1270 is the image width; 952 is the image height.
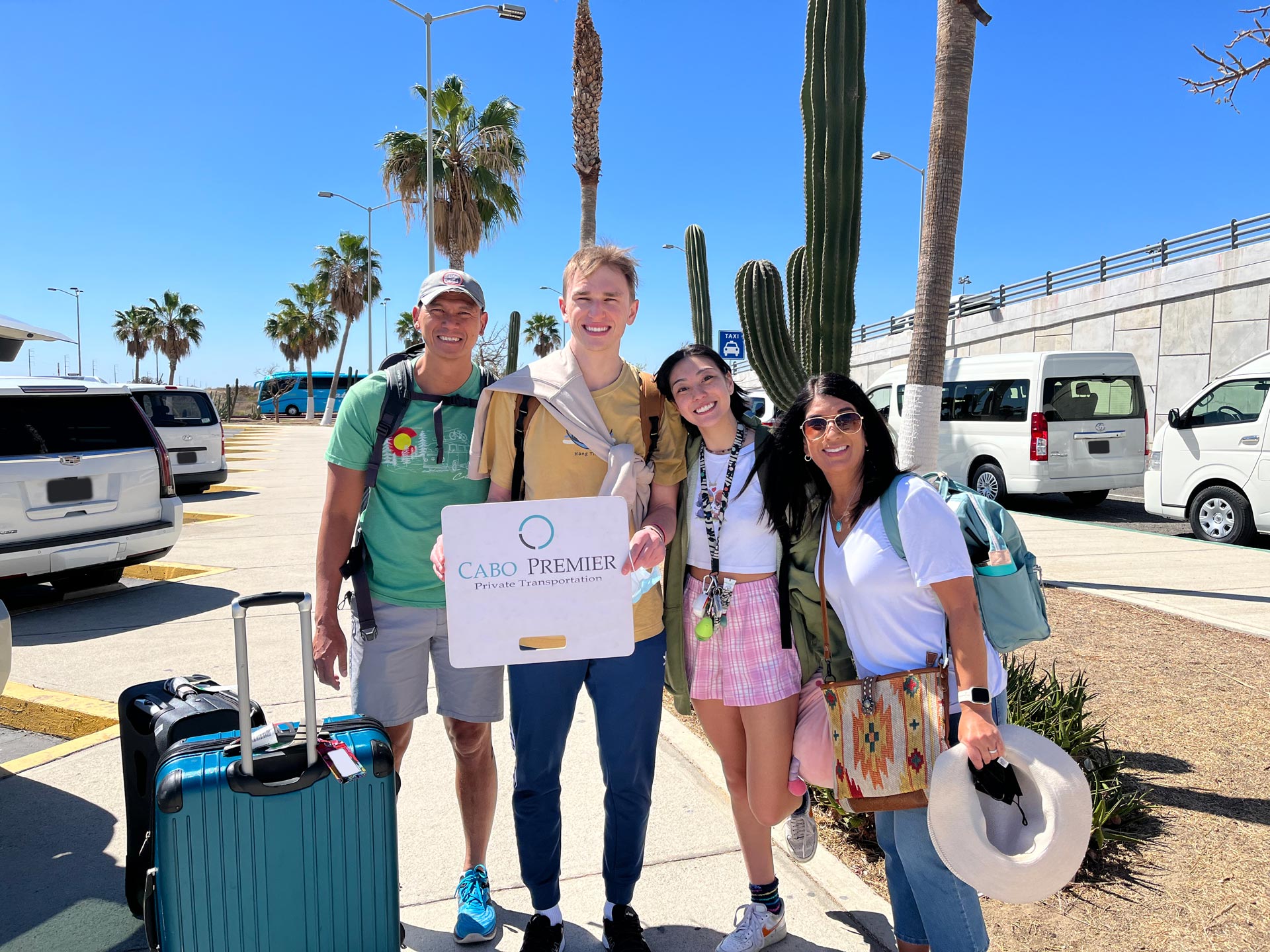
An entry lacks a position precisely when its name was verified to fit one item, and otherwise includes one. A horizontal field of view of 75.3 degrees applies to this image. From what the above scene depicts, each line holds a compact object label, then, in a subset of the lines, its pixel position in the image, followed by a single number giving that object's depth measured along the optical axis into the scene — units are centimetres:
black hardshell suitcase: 235
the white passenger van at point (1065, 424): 1183
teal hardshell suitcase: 185
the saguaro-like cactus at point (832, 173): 635
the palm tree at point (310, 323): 5969
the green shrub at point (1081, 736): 301
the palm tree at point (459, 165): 2314
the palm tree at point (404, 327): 5908
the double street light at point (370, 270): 4431
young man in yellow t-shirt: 238
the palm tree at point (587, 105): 1430
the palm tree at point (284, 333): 6056
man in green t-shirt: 254
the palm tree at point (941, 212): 572
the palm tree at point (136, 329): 6400
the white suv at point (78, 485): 596
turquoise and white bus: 5753
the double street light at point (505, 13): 1850
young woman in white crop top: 234
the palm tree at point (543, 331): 6744
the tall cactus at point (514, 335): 2364
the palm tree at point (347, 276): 4953
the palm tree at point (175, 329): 6412
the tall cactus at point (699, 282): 1391
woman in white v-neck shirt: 206
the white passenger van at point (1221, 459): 918
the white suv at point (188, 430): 1359
